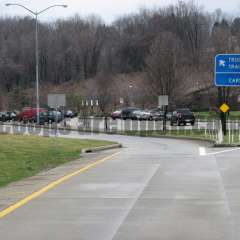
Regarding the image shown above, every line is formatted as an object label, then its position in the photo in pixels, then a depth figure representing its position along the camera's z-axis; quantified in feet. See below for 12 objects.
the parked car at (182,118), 210.38
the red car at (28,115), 238.80
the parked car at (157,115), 273.33
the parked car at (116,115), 292.81
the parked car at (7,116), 271.84
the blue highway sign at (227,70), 112.21
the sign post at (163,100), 168.86
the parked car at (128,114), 280.72
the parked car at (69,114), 287.32
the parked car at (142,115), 272.97
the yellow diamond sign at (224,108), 127.65
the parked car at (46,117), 221.66
